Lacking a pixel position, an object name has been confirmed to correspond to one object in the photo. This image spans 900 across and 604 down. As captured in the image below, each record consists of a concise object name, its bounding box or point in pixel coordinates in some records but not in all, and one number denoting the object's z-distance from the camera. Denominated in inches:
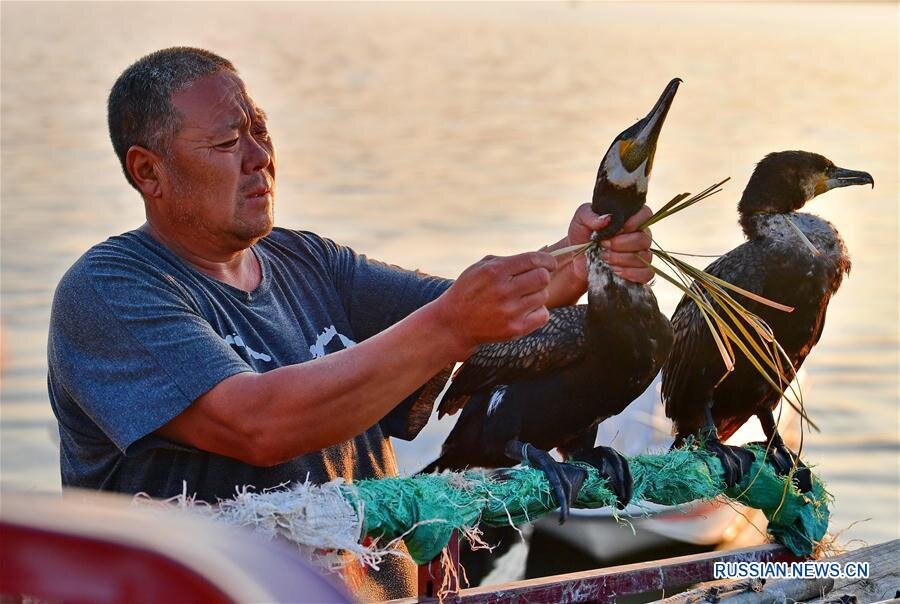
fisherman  180.2
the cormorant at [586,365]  202.1
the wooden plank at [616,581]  180.7
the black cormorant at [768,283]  233.1
